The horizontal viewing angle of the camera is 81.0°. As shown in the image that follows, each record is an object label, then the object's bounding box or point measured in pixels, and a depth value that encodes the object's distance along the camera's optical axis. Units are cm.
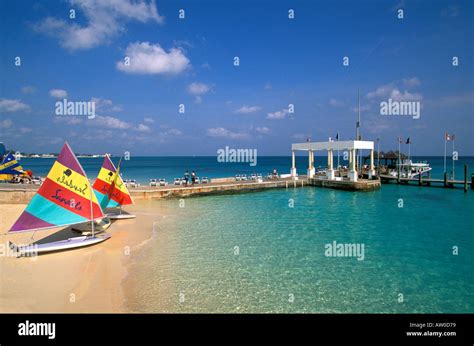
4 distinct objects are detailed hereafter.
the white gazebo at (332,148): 3459
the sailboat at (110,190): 1709
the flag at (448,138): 3656
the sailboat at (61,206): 1159
